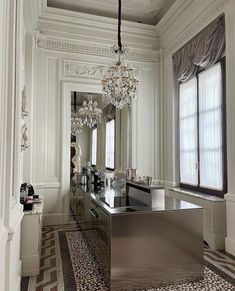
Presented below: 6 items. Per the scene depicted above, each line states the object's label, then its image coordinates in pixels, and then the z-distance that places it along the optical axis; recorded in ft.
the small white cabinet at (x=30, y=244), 8.96
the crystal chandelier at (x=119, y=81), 11.14
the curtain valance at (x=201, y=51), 11.86
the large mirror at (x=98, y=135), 16.61
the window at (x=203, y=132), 12.12
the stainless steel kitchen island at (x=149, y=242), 7.61
